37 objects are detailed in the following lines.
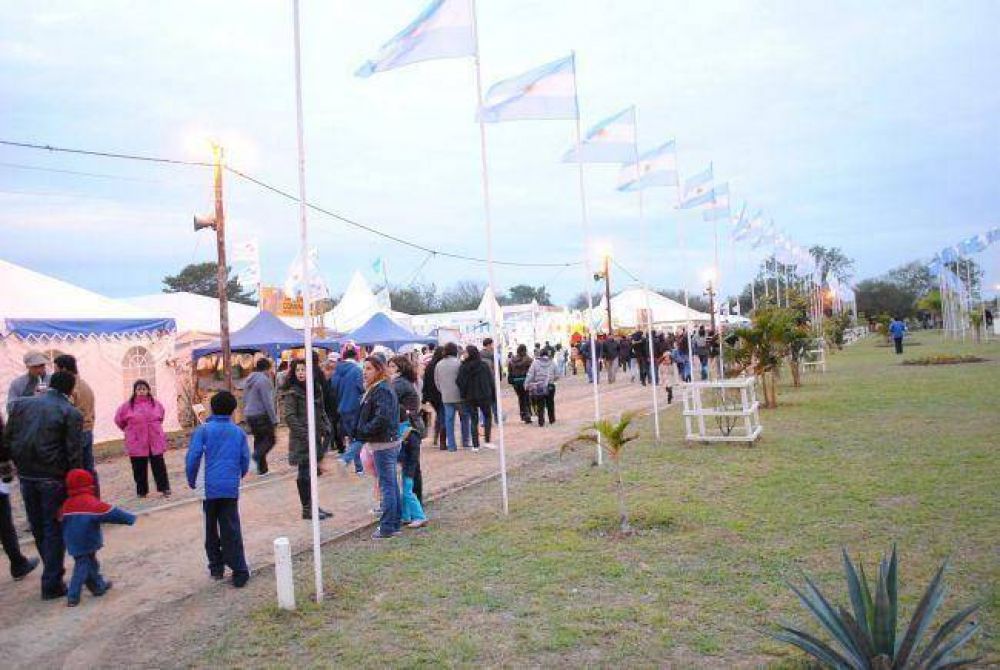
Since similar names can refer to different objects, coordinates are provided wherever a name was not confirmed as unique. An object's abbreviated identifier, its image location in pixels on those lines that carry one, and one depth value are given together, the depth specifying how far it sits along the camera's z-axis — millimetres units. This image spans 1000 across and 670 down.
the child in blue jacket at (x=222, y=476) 5965
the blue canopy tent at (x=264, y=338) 18453
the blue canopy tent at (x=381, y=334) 22438
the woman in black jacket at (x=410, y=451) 7656
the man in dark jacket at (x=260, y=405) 10984
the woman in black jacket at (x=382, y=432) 7035
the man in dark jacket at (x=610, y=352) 27766
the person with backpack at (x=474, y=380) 12703
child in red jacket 5742
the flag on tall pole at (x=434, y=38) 7082
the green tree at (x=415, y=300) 78250
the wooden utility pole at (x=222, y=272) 15992
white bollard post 5137
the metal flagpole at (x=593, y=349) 9258
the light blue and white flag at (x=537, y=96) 8773
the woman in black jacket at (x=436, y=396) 13469
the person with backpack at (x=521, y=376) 16509
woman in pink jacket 9734
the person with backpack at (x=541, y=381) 15391
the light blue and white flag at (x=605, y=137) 11508
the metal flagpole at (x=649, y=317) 11844
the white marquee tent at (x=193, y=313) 19578
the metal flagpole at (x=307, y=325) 5309
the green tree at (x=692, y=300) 84725
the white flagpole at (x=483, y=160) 7573
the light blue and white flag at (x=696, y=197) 16656
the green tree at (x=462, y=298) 80312
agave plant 3434
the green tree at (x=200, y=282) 57594
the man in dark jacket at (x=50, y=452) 5992
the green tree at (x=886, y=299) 85438
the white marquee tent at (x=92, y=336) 14359
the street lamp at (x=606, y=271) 33906
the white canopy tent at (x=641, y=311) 42094
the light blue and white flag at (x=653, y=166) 13195
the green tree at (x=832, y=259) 89750
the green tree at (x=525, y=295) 87562
